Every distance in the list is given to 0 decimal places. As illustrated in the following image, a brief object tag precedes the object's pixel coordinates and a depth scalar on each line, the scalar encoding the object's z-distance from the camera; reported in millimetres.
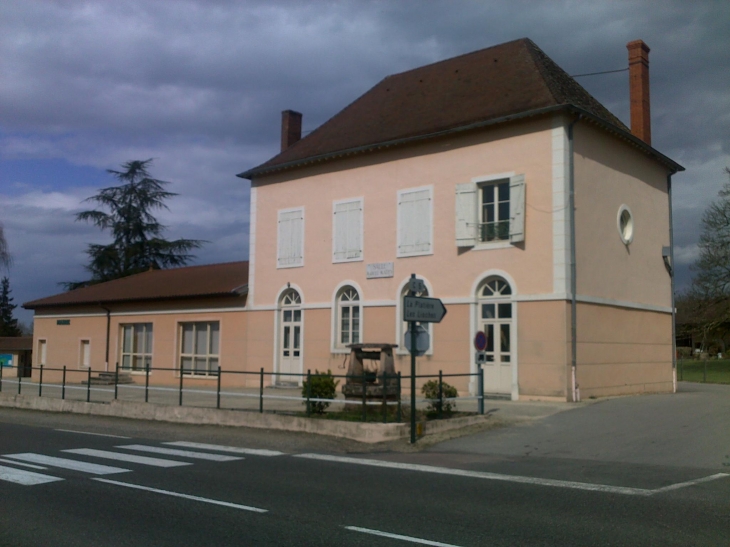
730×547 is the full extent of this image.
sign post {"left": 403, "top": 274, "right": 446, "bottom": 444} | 12703
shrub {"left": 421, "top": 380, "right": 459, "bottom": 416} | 15205
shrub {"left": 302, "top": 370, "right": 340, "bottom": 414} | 15242
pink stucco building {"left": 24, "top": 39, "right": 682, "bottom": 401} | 19656
